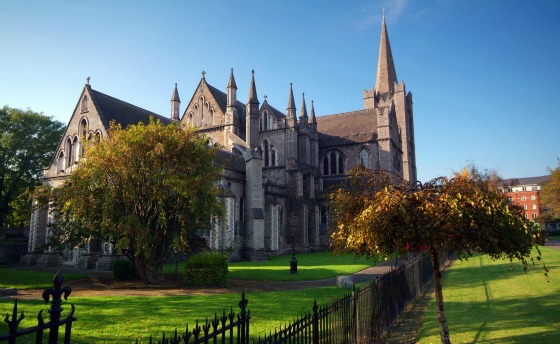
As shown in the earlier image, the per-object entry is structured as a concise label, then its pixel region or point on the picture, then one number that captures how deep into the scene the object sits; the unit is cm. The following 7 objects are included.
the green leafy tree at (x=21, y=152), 3462
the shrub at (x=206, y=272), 1723
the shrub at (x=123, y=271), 1953
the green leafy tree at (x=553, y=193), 4959
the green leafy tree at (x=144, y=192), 1722
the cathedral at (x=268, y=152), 3050
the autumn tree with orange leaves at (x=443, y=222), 698
